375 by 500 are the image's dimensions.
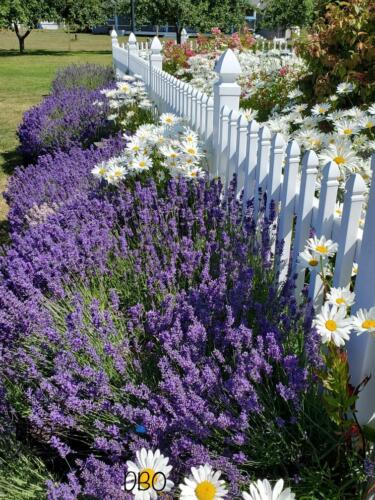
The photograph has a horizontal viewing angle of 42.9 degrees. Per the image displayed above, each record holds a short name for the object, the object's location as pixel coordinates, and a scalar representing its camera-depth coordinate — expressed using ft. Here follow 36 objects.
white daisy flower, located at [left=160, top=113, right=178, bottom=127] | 13.44
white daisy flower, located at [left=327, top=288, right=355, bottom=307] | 5.09
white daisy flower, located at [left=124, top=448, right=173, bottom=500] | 4.31
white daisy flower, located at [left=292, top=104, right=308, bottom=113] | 12.28
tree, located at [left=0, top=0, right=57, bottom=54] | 75.10
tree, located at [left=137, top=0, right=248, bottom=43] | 83.41
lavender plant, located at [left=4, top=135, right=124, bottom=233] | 12.21
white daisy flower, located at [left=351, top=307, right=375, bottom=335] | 4.74
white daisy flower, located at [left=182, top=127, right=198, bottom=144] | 11.16
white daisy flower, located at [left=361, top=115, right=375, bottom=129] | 9.73
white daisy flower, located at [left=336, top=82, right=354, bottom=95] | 11.95
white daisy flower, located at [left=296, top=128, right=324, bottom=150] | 9.81
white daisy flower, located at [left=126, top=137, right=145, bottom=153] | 11.69
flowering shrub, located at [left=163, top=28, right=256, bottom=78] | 29.40
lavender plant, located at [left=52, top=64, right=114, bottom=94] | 28.12
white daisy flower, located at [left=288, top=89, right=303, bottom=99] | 13.63
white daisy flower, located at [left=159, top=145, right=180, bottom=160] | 11.02
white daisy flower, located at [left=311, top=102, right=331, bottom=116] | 11.88
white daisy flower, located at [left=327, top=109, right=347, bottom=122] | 10.79
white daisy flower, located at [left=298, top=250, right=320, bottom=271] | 5.93
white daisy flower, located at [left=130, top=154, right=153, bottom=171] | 10.87
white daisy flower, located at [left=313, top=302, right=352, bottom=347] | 4.76
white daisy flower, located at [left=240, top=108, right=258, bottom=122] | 12.80
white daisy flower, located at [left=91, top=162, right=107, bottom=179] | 11.65
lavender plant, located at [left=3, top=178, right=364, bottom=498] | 5.02
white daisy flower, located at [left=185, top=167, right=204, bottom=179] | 10.48
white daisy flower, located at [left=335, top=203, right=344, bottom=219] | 7.15
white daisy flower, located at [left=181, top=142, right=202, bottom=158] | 10.88
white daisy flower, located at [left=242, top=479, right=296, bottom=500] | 3.80
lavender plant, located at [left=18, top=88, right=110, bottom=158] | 19.54
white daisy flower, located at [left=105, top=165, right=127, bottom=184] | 10.99
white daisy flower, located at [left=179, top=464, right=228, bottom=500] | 4.08
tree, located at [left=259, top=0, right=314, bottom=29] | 103.71
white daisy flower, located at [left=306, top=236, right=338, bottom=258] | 5.86
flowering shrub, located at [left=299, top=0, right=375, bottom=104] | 12.30
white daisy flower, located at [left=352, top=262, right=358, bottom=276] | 6.61
